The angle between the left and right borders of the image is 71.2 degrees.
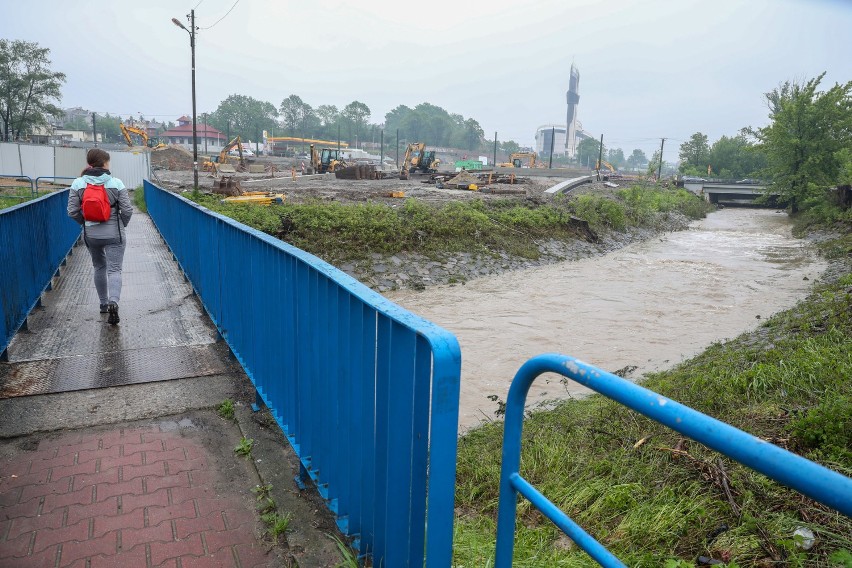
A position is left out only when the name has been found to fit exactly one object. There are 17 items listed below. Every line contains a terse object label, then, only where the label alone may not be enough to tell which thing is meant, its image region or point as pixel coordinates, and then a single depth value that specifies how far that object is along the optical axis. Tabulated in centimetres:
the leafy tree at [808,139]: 3459
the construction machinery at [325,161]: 4841
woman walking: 616
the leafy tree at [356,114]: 16312
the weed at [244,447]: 380
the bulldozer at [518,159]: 6556
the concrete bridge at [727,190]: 4806
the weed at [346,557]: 258
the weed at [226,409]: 432
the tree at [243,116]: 13825
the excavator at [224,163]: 5216
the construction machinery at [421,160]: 4723
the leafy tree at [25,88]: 6259
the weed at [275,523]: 298
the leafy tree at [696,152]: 7762
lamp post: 2242
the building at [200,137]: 12875
